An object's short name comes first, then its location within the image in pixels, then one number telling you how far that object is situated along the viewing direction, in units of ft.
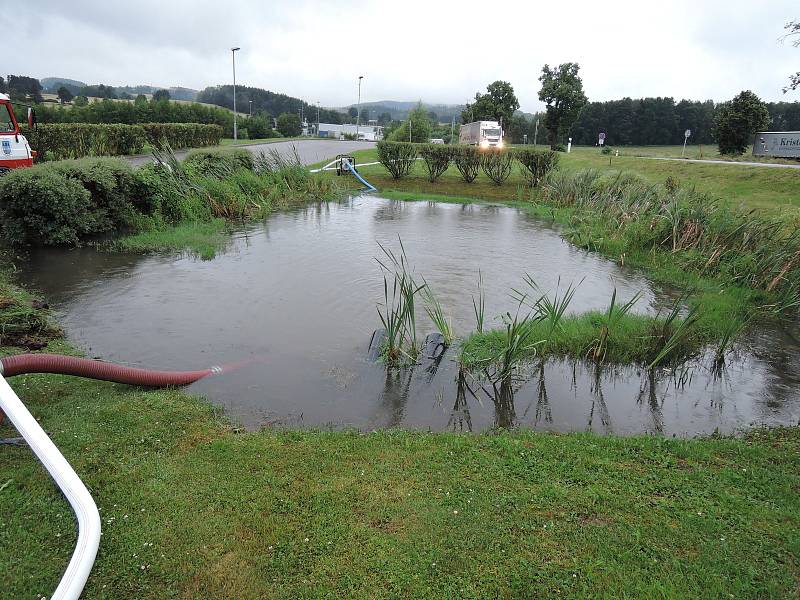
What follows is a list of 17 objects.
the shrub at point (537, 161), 70.64
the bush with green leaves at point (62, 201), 29.66
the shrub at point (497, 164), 71.56
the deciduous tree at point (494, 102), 194.80
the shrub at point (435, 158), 71.36
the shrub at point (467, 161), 71.05
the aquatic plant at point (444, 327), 20.08
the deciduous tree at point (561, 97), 156.87
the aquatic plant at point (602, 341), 20.33
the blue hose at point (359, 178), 68.44
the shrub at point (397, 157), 72.18
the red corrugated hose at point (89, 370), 14.14
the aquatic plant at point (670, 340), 19.13
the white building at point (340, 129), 368.07
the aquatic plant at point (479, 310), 18.88
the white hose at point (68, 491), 8.62
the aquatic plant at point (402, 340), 18.39
